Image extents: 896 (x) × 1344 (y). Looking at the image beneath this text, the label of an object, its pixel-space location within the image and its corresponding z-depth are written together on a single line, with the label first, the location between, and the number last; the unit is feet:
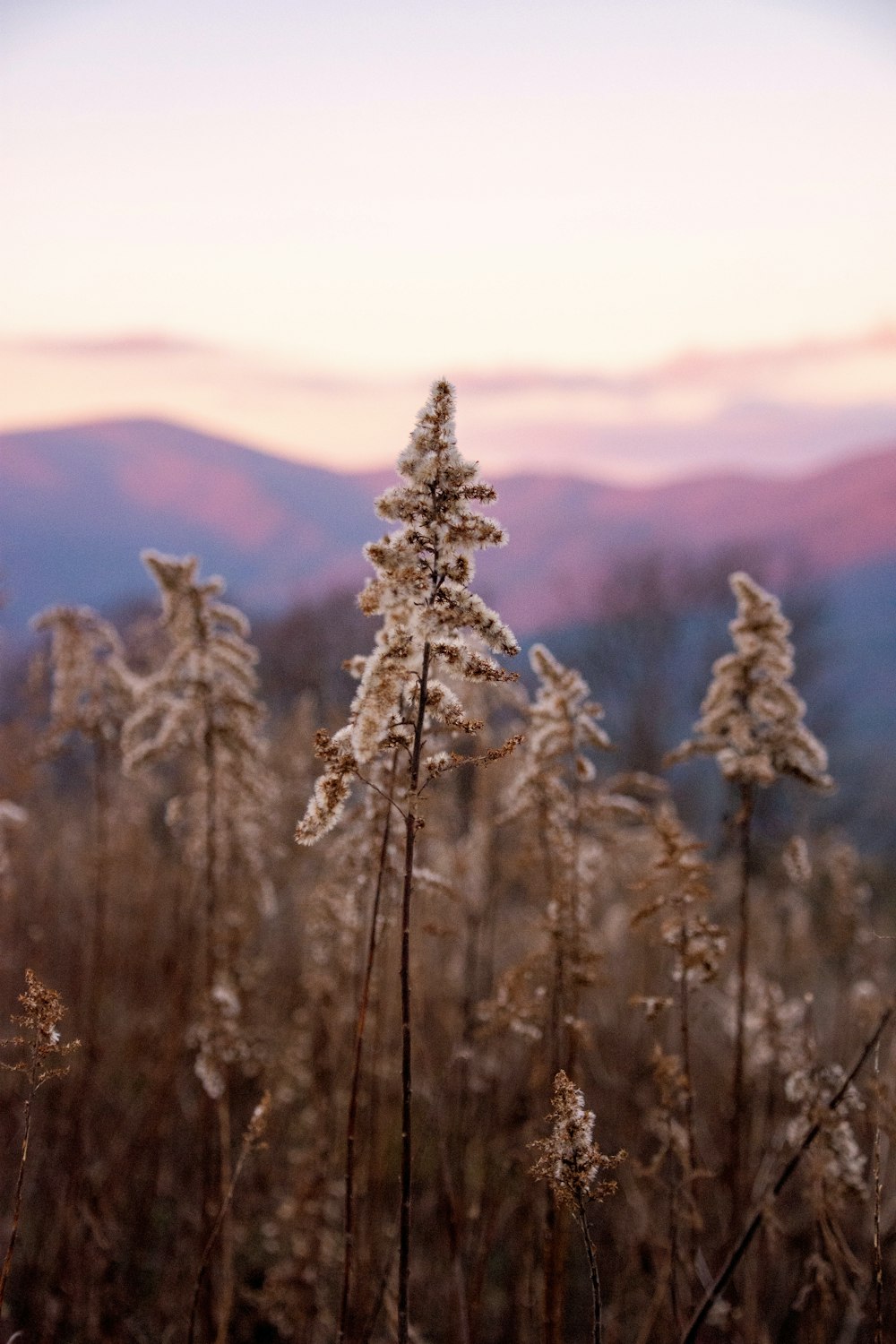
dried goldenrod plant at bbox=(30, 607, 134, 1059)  14.51
